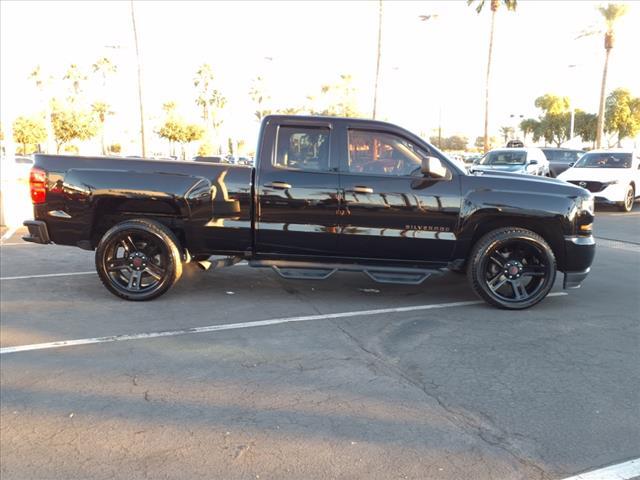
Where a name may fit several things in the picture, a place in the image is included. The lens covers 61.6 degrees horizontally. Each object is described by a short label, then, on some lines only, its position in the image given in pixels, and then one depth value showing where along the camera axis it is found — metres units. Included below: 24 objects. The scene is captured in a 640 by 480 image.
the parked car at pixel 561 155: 25.27
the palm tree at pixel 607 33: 33.30
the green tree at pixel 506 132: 106.00
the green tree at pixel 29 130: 55.47
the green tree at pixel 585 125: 69.56
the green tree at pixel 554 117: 69.94
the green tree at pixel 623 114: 57.31
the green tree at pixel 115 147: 84.97
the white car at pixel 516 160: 17.58
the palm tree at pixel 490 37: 31.55
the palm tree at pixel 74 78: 59.12
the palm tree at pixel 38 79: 49.67
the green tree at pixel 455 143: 107.86
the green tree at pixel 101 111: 62.78
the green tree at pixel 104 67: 61.32
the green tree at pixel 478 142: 102.24
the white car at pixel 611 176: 15.08
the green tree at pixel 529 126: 76.55
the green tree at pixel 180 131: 60.06
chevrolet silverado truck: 5.77
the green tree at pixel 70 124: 47.81
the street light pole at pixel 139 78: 24.20
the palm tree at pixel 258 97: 70.00
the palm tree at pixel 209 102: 67.38
